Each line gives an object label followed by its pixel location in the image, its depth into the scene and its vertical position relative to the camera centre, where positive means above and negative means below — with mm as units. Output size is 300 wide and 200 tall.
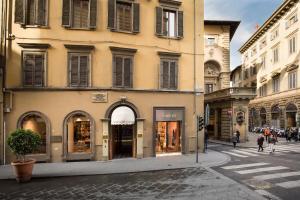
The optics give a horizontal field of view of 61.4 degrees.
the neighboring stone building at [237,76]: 60453 +7767
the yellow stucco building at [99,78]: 14797 +1749
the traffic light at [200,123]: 15234 -1024
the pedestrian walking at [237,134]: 24469 -2709
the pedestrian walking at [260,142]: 19828 -2808
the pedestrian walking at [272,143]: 19188 -2812
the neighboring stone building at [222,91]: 26516 +1685
